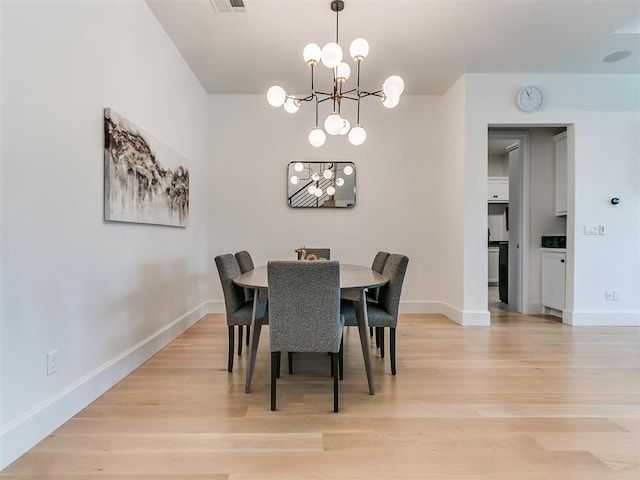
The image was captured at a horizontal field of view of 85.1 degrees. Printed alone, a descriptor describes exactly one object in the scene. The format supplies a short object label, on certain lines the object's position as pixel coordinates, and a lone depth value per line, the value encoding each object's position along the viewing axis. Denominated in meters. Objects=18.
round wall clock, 3.97
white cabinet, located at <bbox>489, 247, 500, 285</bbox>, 7.16
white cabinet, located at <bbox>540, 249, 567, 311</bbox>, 4.23
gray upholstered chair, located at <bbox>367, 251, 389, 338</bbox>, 3.11
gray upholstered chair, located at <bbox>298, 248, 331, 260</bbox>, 3.96
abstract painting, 2.24
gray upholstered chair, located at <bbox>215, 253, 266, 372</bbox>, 2.49
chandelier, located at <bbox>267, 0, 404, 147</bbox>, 2.25
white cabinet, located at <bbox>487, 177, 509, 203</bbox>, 7.17
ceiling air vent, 2.68
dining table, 2.14
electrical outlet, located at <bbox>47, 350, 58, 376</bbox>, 1.74
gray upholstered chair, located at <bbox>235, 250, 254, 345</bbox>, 3.00
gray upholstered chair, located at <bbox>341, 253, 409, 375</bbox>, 2.43
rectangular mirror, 4.57
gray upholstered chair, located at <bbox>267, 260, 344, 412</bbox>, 1.91
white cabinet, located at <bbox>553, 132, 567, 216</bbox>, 4.32
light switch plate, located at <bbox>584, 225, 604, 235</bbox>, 3.98
